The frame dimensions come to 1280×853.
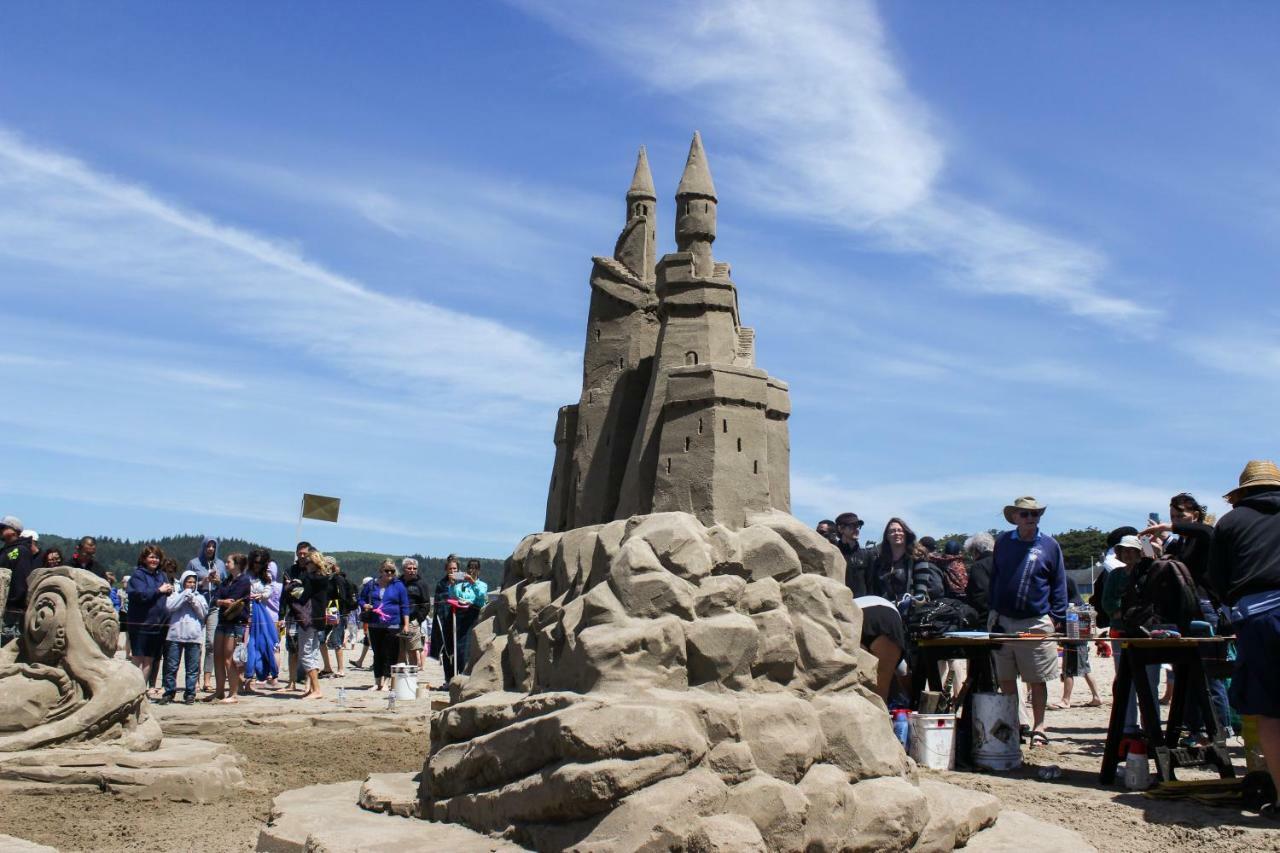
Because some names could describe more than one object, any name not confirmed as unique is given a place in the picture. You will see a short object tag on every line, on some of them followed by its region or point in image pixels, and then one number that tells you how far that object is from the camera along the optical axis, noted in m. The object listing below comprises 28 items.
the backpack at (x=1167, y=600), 8.19
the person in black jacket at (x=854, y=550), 10.42
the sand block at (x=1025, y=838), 6.31
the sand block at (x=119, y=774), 8.03
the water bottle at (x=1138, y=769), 7.55
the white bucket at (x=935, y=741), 8.35
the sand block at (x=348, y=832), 6.13
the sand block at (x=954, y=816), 6.36
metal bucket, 8.34
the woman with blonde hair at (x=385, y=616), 13.34
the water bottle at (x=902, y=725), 8.72
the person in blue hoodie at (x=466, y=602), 13.31
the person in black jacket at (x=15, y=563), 11.42
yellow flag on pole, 15.99
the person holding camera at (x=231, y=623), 12.14
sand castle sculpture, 5.92
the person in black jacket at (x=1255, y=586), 6.28
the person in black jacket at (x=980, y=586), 9.93
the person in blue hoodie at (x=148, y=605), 11.70
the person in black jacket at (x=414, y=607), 13.62
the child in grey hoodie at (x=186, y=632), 11.90
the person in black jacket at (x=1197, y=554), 7.52
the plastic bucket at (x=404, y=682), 12.68
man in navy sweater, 8.58
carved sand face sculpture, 8.36
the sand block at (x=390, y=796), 7.20
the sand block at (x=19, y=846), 5.64
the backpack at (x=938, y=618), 8.55
